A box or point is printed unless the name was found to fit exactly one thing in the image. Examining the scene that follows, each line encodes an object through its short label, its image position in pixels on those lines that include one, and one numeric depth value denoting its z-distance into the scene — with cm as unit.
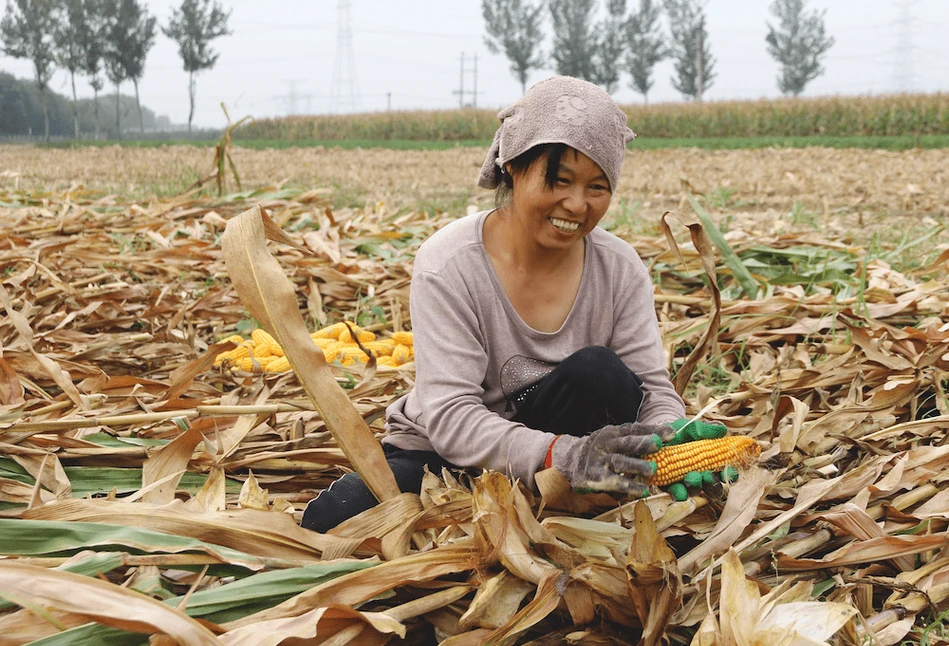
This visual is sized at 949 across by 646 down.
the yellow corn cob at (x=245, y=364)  294
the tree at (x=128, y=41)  5278
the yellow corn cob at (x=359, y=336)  322
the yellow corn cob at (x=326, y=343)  307
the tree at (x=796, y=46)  6391
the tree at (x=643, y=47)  6431
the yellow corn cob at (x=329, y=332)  318
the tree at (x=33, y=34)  5281
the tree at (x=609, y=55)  6419
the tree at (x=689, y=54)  6419
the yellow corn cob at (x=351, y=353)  297
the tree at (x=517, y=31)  6391
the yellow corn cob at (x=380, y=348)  309
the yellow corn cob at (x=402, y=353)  305
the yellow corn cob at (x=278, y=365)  281
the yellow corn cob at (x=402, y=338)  317
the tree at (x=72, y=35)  5341
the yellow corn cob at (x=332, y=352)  297
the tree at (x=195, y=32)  5281
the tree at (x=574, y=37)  6359
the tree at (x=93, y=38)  5362
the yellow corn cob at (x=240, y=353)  302
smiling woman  172
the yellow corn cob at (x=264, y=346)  302
